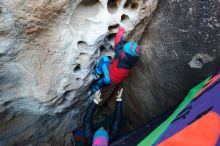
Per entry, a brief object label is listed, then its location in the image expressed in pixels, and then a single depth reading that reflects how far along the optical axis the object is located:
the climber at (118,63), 1.72
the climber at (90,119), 1.99
